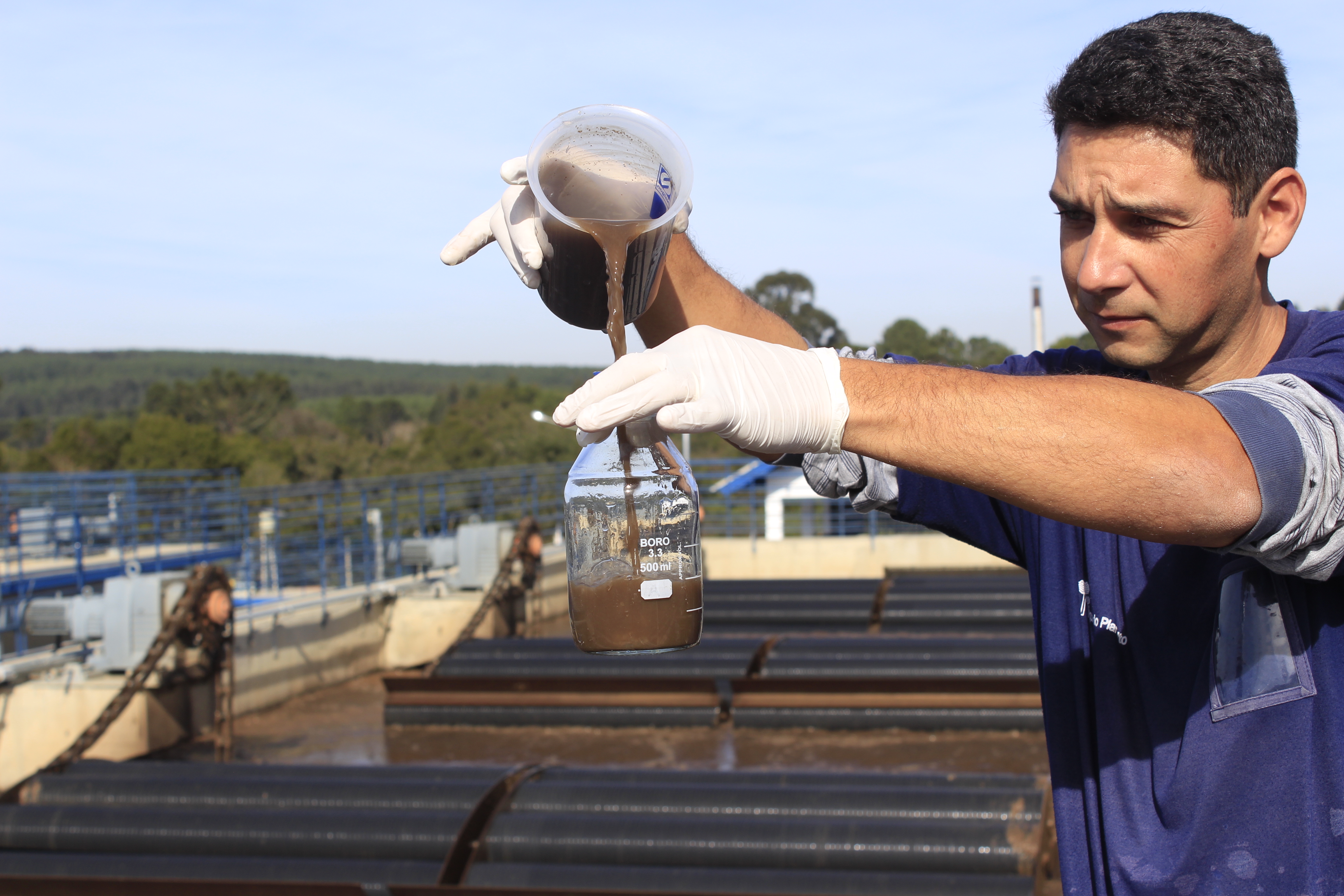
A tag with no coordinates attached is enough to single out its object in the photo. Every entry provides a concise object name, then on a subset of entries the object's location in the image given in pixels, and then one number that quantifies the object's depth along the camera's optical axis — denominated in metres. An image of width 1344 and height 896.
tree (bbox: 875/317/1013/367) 50.32
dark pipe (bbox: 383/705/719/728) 9.37
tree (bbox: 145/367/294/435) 77.38
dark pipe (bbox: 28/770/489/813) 5.28
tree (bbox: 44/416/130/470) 54.56
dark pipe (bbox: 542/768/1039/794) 5.46
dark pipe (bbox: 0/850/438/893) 4.70
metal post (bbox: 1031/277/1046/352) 22.02
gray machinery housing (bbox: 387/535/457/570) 13.66
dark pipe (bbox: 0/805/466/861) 4.95
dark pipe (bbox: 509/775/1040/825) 5.01
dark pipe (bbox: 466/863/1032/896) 4.43
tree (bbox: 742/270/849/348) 52.62
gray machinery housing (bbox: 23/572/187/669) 8.88
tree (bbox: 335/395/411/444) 92.94
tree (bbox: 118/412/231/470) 55.28
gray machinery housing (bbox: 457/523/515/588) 12.95
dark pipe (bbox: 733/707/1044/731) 8.70
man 1.34
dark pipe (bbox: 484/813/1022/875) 4.75
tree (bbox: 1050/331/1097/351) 40.03
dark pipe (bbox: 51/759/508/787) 5.62
